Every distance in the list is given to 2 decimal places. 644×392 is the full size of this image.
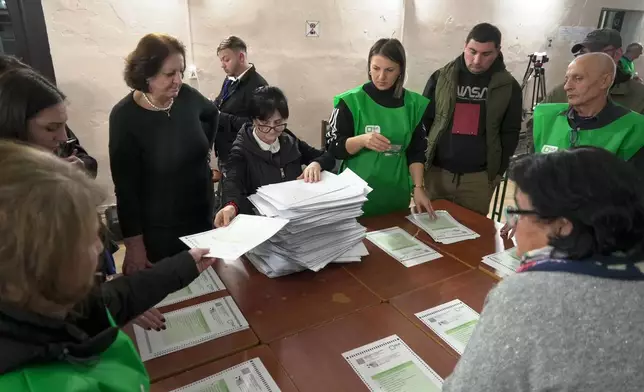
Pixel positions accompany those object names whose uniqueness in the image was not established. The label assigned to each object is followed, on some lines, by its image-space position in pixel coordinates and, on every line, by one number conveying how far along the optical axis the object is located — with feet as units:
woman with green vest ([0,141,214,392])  1.76
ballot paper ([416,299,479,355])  3.43
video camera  16.25
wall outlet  10.91
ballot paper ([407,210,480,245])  5.32
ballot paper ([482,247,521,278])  4.49
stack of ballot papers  4.33
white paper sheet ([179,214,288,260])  3.59
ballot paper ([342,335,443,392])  2.94
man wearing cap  8.30
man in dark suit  9.30
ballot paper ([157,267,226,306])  3.93
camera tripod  16.29
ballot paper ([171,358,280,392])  2.87
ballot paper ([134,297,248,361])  3.30
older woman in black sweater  4.96
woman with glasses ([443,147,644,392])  1.96
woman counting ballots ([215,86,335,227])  5.35
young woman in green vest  6.32
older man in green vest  5.36
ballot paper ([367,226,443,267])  4.77
